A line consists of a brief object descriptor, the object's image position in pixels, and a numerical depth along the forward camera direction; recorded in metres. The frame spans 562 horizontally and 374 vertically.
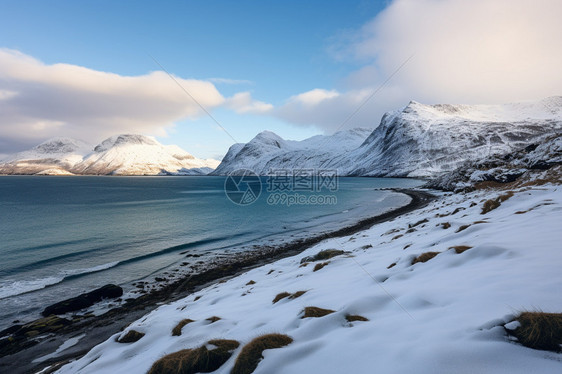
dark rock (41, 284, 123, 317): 15.45
